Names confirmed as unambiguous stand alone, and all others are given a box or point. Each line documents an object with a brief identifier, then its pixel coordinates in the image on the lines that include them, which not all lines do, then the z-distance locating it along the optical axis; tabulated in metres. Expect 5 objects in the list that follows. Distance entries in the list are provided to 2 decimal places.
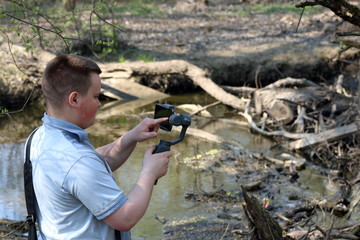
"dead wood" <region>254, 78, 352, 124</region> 8.95
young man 2.26
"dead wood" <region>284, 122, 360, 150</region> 7.74
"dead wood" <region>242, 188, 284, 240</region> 4.07
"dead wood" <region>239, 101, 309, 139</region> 8.52
